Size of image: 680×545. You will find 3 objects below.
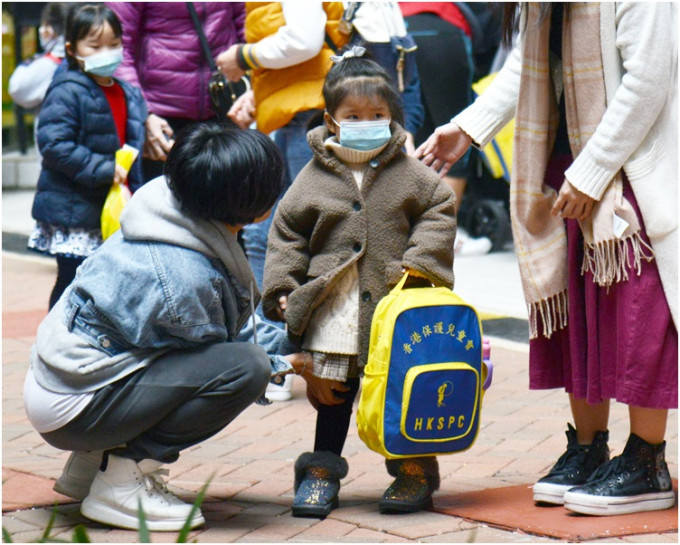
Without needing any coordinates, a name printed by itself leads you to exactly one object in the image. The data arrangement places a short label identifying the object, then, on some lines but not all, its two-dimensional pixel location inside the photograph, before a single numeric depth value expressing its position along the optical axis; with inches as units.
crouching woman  400.3
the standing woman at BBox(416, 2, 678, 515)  402.8
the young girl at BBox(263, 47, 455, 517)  407.8
